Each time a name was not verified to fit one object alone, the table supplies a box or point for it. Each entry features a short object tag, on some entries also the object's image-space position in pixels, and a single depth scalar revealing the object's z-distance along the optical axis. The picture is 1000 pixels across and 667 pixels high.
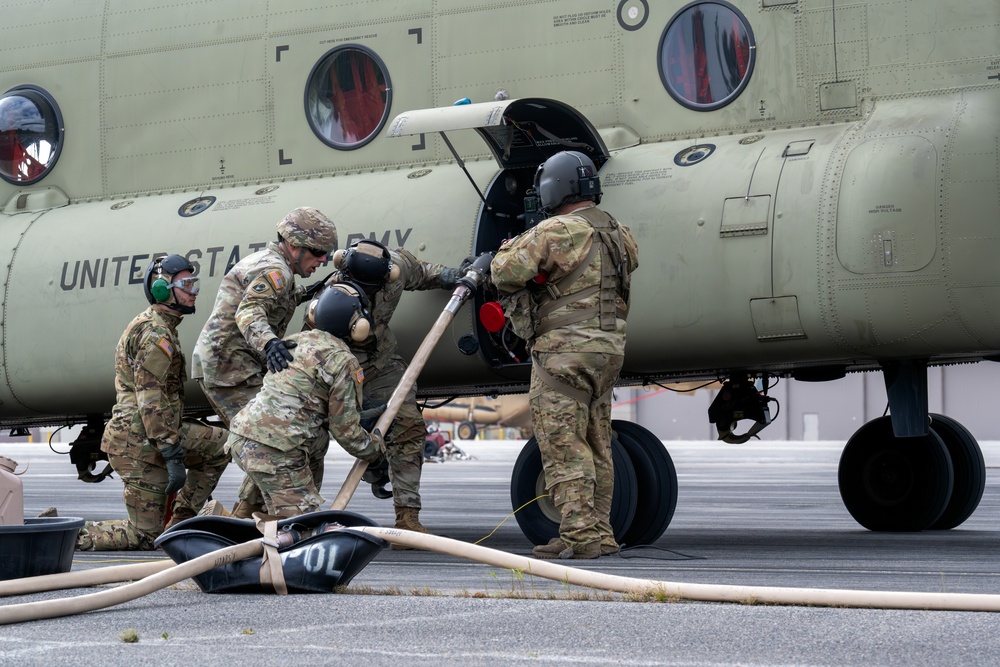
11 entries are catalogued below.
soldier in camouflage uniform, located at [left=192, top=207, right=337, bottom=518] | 17.73
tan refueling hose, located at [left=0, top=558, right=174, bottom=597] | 12.52
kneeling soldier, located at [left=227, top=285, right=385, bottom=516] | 14.92
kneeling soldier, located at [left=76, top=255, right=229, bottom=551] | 18.28
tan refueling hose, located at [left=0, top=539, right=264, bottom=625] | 10.83
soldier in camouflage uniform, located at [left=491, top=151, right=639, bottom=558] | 15.96
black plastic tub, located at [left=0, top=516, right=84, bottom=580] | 12.69
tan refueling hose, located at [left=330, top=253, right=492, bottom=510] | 15.50
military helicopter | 16.12
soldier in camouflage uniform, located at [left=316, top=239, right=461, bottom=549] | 17.64
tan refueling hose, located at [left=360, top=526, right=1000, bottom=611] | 10.64
